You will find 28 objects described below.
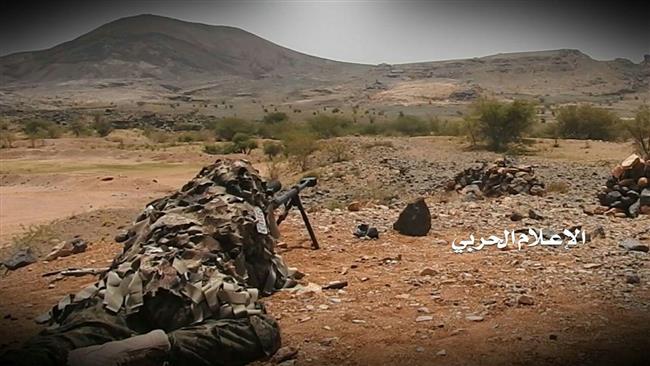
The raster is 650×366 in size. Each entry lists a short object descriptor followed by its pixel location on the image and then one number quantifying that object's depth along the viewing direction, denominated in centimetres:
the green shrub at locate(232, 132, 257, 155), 2170
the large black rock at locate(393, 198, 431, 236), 662
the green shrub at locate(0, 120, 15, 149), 2434
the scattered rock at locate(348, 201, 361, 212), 828
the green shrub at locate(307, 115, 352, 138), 2407
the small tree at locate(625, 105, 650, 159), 1542
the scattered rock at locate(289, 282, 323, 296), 444
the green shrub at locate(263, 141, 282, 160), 1920
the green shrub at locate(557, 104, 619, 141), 2128
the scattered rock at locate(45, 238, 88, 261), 590
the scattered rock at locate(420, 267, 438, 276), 495
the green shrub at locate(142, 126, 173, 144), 2731
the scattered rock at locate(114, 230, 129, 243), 583
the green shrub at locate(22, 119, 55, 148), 2698
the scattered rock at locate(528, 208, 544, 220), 730
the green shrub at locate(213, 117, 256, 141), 2708
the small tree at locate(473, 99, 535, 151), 1861
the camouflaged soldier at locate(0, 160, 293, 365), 282
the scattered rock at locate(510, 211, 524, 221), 727
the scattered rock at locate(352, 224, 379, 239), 641
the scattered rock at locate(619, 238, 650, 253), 554
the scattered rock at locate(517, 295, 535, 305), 412
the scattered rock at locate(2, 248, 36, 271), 577
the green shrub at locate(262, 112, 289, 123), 3127
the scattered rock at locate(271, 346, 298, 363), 330
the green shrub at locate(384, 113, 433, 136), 2539
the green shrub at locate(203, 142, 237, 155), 2173
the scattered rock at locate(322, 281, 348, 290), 461
